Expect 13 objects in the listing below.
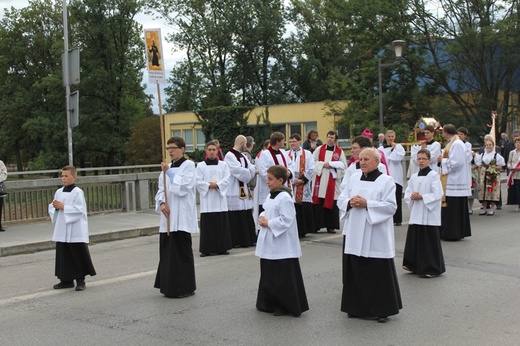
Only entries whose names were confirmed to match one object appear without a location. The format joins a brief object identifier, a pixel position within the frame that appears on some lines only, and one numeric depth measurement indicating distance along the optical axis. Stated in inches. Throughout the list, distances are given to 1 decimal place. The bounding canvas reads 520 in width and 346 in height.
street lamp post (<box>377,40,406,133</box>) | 820.6
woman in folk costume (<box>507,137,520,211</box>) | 629.9
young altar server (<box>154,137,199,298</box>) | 298.2
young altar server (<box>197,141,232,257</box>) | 413.1
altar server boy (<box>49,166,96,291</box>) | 318.7
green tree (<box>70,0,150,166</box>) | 1891.0
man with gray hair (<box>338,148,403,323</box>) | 251.6
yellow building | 1601.1
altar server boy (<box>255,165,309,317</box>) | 260.8
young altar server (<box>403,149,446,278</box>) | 337.7
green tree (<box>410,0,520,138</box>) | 1155.3
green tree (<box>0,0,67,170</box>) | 1919.3
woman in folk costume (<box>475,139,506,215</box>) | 601.6
